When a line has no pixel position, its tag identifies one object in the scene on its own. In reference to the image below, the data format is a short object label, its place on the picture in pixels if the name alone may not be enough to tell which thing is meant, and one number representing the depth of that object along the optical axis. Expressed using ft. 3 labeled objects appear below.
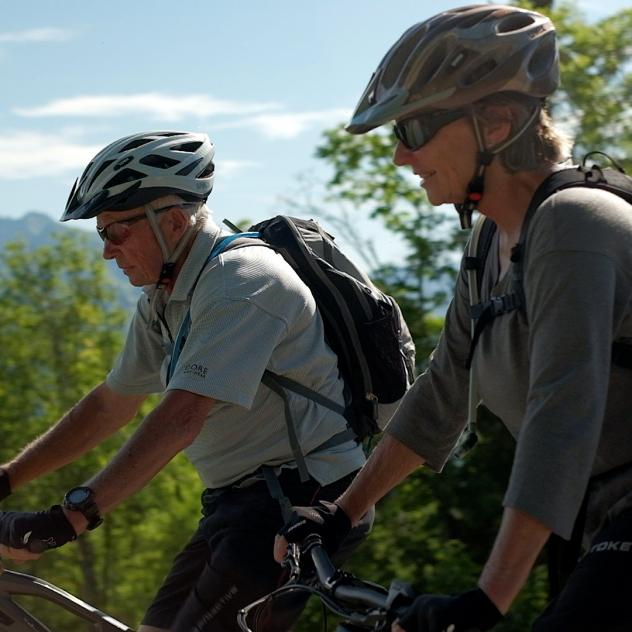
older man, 11.81
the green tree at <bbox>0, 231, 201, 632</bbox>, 41.78
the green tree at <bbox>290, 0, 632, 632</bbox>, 36.32
